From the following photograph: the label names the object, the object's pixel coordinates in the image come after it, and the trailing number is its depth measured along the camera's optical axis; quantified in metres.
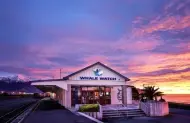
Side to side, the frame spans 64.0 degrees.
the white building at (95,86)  20.57
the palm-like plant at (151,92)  16.61
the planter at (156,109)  15.68
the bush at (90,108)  15.20
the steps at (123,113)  15.72
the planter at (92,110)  14.90
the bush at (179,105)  19.52
